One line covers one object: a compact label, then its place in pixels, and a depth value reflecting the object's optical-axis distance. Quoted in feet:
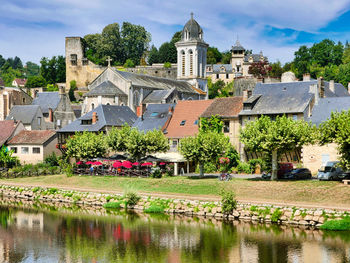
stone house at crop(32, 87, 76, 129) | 240.94
